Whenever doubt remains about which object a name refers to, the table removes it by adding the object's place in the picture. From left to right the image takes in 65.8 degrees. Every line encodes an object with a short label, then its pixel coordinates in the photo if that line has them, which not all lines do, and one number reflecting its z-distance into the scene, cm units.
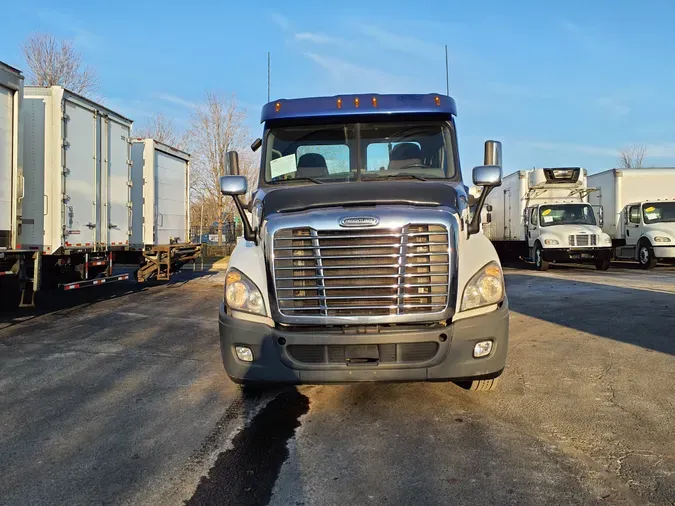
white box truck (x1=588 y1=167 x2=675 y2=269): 1823
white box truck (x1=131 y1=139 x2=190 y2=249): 1305
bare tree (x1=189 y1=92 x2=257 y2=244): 2889
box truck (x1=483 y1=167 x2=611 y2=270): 1709
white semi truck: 377
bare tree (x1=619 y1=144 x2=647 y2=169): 4922
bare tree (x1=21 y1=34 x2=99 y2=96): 2225
